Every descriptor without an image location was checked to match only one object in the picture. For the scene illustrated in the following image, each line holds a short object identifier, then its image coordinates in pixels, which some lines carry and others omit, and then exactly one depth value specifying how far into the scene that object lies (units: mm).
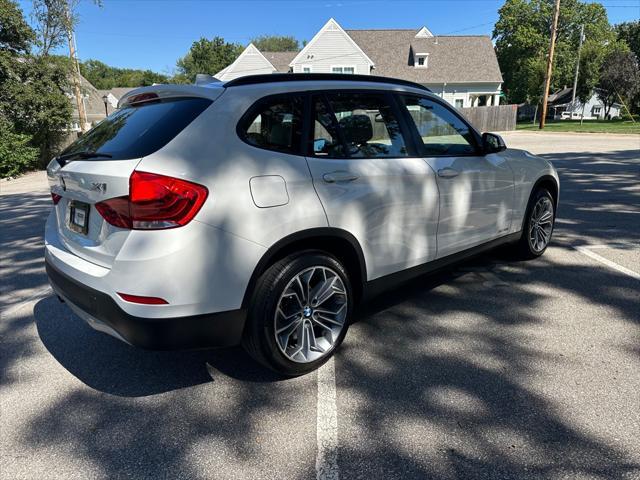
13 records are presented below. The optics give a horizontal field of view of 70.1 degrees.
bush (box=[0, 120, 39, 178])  15773
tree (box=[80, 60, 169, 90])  86288
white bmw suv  2363
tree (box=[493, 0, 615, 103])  55156
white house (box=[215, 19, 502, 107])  38469
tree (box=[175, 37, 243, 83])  75062
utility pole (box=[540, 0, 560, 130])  30562
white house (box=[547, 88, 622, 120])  64625
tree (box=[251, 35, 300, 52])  91250
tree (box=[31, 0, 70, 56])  20319
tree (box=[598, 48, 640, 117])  43250
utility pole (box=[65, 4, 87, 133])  20638
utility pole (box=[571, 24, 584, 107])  47600
